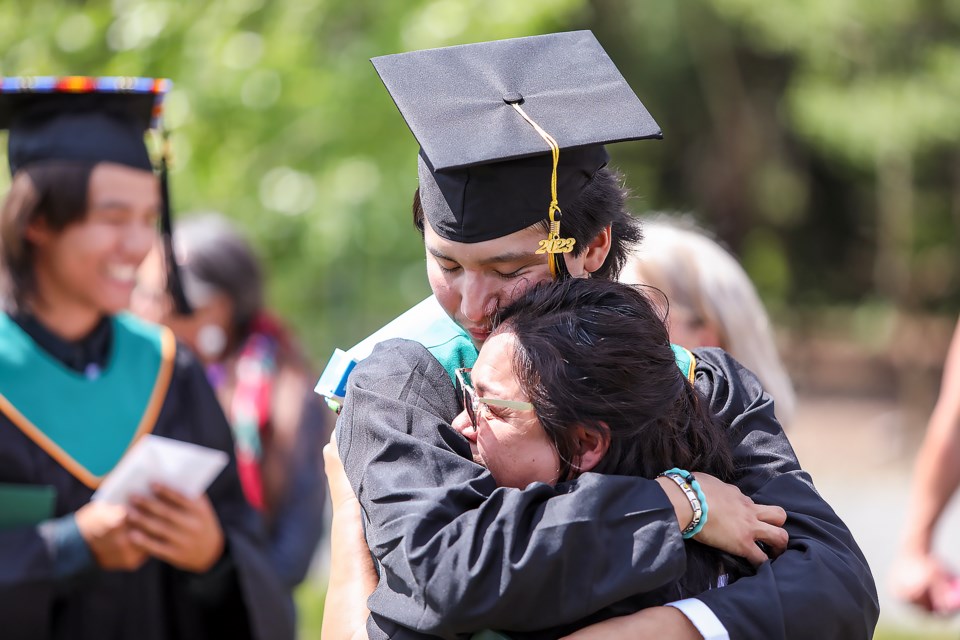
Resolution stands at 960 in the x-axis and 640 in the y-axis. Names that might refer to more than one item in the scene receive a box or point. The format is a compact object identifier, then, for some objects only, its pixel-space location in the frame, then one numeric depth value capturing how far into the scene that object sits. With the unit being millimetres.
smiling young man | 6461
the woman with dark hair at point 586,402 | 3730
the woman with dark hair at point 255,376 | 9547
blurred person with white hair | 6410
